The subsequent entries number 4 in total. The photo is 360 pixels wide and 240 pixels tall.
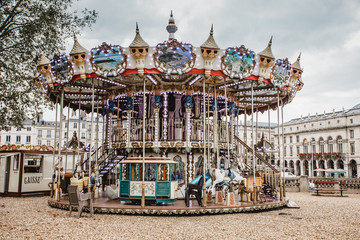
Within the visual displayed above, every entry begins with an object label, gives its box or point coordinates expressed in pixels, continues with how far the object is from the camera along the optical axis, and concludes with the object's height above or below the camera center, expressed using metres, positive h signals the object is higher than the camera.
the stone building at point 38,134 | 73.50 +6.14
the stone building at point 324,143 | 63.03 +4.20
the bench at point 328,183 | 23.59 -1.69
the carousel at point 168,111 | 12.78 +2.72
